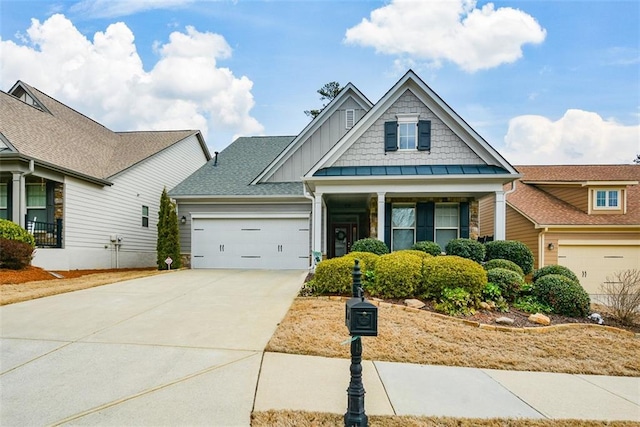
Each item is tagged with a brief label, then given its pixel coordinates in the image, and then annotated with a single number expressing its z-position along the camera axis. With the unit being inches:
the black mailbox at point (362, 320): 120.6
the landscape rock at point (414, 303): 280.6
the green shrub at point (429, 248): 416.4
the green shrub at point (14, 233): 402.9
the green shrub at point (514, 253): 400.4
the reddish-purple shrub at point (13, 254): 389.4
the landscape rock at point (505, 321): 253.1
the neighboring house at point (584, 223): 571.2
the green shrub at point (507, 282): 303.4
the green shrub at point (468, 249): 409.4
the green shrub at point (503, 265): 347.9
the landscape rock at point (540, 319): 257.4
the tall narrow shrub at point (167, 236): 541.3
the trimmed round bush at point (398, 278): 300.0
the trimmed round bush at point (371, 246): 408.2
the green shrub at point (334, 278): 310.3
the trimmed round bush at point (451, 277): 285.7
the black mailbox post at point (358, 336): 120.6
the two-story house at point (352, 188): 444.8
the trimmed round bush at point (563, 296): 285.1
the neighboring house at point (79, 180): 470.9
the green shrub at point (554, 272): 339.6
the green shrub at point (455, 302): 267.0
